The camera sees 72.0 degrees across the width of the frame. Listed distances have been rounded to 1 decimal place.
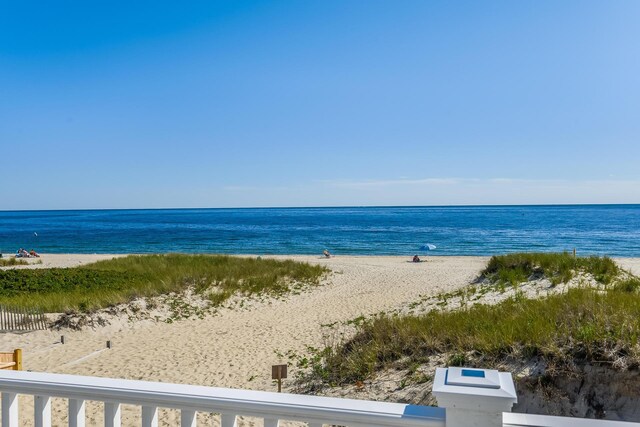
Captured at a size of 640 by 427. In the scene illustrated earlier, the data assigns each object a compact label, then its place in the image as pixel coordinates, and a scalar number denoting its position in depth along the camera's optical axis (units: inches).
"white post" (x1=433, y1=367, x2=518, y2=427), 64.9
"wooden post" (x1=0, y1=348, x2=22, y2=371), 257.6
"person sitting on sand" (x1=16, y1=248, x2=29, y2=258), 1392.6
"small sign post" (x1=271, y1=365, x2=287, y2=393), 249.0
